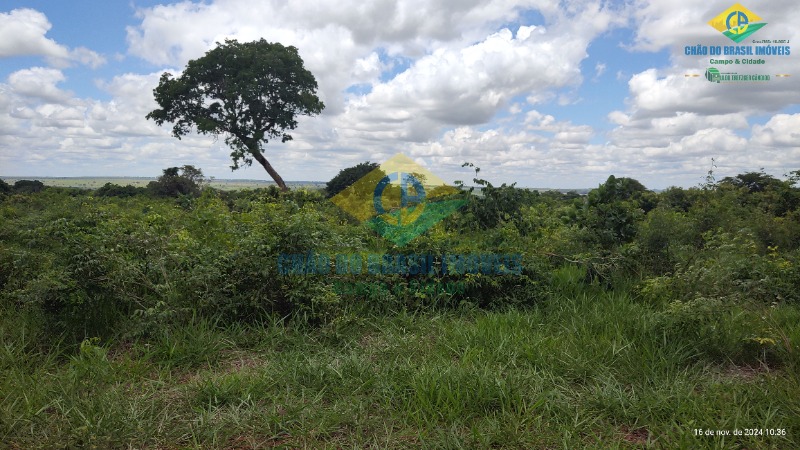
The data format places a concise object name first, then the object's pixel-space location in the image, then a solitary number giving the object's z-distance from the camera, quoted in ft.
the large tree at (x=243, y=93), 59.06
